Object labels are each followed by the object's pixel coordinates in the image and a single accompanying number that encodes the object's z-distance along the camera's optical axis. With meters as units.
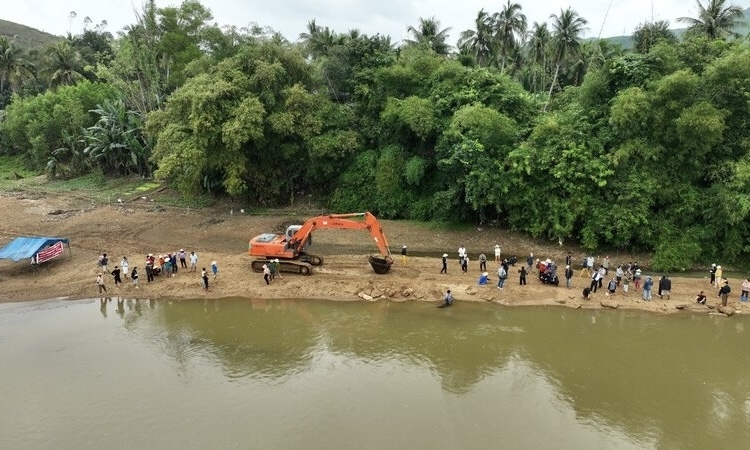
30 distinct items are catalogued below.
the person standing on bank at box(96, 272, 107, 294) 21.53
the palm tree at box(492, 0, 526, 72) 38.94
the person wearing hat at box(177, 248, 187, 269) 23.95
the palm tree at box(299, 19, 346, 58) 38.75
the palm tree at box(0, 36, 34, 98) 60.88
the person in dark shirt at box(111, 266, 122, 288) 22.05
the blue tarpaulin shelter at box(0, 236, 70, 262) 23.20
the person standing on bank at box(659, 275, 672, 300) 20.22
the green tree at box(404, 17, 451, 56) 40.56
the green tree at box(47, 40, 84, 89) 59.22
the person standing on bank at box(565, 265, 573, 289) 21.55
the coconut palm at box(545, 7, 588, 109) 36.31
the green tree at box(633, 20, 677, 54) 32.92
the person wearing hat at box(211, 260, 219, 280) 22.47
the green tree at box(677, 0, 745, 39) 31.69
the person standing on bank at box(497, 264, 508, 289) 21.31
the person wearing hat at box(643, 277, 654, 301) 20.19
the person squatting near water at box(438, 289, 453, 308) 20.25
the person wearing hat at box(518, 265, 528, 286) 21.62
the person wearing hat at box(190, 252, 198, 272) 23.32
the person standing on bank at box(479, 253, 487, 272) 23.55
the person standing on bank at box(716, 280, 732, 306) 19.45
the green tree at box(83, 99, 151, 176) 42.41
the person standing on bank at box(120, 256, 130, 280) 22.72
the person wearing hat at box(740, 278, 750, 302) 20.17
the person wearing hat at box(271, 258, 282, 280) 22.62
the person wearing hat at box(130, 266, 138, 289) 21.77
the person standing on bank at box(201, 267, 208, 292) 21.61
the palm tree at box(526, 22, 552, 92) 40.97
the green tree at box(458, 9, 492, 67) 39.66
